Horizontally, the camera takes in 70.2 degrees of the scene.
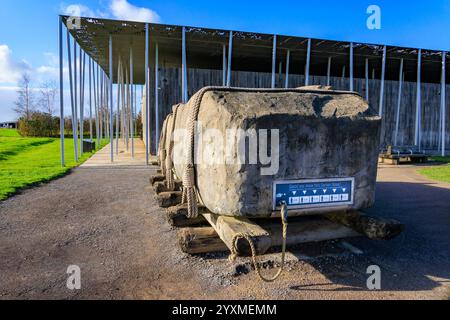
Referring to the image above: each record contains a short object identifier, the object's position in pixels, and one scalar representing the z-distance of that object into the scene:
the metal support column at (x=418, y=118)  15.22
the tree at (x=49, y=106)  38.72
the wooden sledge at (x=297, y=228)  2.89
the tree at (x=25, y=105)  40.62
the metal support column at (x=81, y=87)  13.36
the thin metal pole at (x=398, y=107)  16.77
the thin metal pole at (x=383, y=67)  14.55
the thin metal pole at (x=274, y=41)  13.11
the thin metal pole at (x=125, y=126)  15.23
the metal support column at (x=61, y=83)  10.66
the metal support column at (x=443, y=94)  15.32
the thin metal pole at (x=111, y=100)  11.68
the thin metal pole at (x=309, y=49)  13.56
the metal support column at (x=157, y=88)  13.49
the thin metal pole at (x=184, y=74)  12.26
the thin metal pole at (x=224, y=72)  14.46
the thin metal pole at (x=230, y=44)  12.79
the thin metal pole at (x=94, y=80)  17.16
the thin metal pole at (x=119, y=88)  18.48
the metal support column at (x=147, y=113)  11.63
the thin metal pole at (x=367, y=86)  16.92
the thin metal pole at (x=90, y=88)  16.42
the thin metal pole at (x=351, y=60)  13.99
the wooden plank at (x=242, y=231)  2.36
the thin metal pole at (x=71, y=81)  11.55
